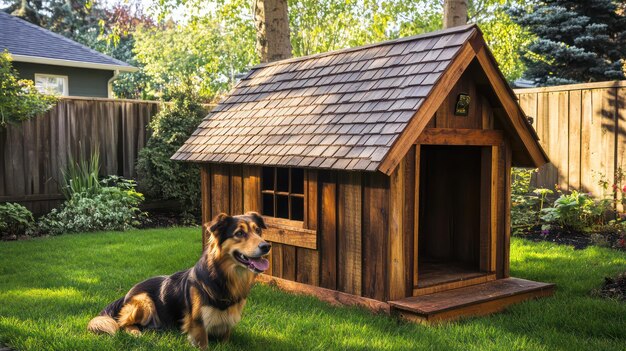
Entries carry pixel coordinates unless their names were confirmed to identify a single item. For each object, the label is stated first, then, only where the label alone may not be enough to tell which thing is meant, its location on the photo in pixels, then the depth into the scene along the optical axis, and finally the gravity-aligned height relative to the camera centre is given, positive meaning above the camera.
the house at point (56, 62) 17.19 +2.57
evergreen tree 13.48 +2.53
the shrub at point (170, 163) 11.80 -0.15
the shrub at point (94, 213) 10.54 -0.99
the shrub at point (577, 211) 9.60 -0.85
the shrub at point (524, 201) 10.23 -0.76
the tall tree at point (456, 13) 11.22 +2.49
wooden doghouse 5.58 -0.16
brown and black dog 4.55 -0.98
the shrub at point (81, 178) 11.33 -0.42
